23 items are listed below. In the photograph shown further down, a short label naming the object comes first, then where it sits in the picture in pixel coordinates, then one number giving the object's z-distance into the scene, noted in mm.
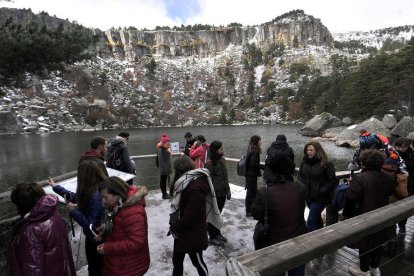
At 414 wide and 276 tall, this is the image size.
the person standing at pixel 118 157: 5238
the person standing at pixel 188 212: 2832
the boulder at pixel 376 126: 31547
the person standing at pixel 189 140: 6782
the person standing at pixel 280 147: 4489
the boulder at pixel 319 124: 42844
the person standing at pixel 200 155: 5449
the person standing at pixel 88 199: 2686
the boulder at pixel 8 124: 60466
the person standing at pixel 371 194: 3129
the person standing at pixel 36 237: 2193
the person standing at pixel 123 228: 2354
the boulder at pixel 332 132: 38938
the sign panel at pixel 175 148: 7807
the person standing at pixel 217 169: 4727
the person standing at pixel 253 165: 5098
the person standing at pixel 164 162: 6672
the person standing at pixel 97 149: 4016
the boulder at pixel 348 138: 30722
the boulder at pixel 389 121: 33906
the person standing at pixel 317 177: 3820
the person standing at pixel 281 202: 2459
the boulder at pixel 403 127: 30797
